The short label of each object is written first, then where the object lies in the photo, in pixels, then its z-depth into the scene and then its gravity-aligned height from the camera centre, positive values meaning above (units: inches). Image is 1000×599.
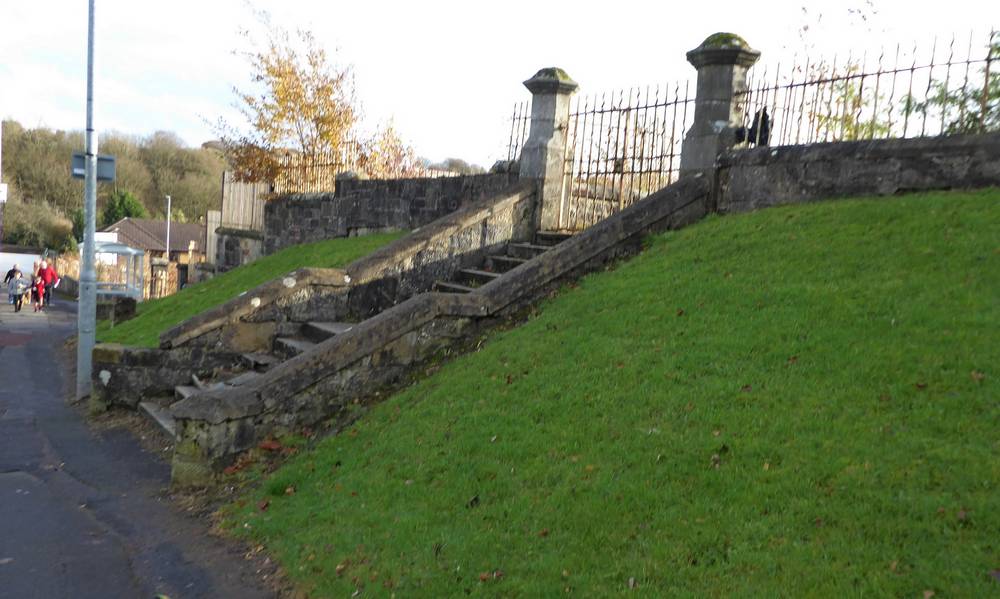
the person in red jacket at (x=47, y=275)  1126.4 -119.4
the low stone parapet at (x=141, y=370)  389.4 -83.0
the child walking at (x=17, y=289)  1111.0 -137.3
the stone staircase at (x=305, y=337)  361.1 -59.0
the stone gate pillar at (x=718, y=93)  373.7 +68.6
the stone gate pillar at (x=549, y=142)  449.1 +47.4
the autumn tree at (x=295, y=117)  924.6 +108.3
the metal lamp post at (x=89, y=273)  457.1 -45.7
